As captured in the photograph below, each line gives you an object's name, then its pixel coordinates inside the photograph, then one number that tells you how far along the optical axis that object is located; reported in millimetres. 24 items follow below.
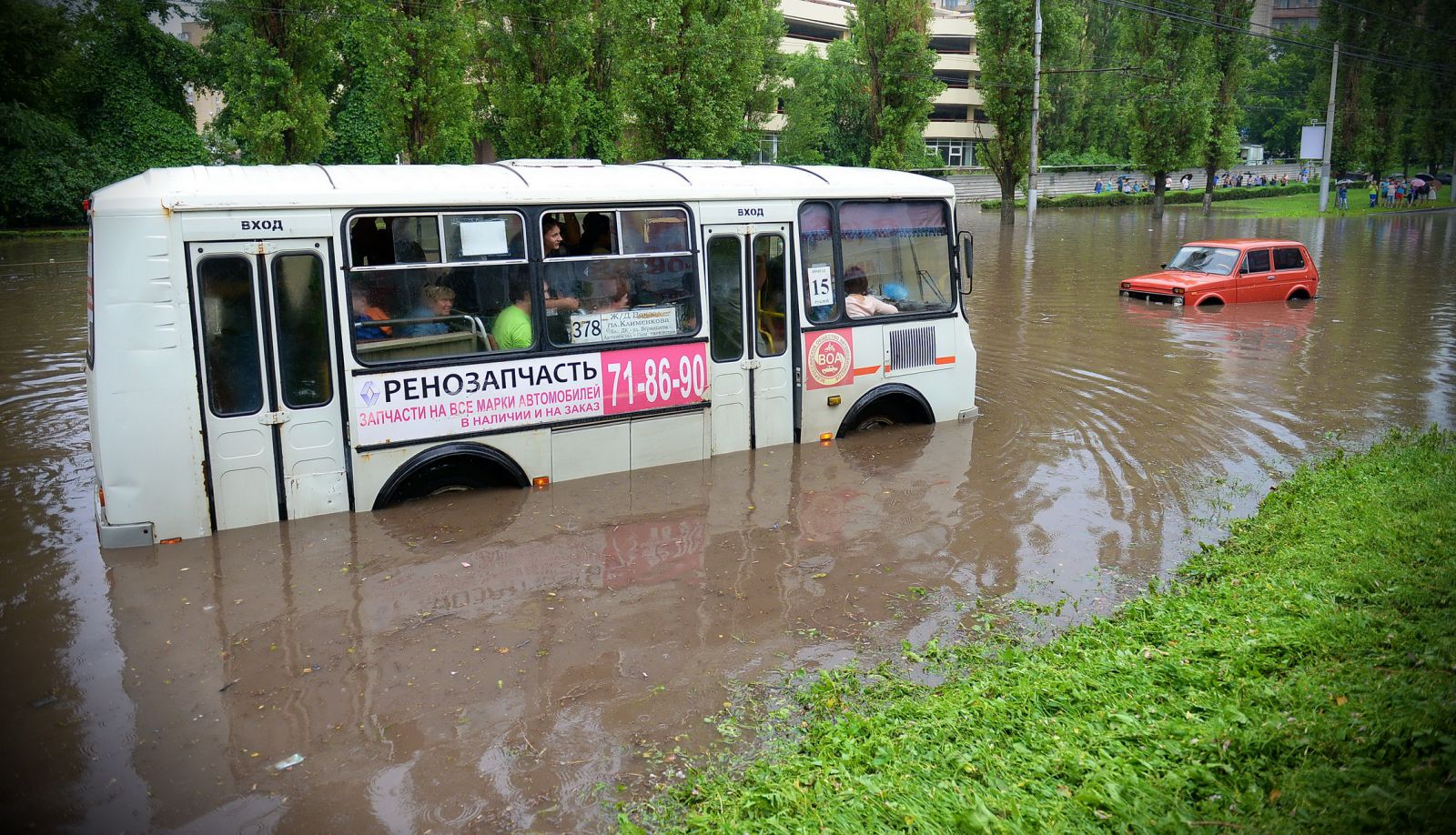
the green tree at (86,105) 41438
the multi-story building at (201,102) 67688
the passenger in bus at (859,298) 11055
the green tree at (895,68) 41000
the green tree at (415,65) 23281
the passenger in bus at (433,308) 8836
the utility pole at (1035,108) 42812
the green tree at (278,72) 25547
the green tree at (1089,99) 71562
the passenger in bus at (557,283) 9375
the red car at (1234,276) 21797
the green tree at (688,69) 23438
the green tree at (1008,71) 44594
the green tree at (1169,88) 49188
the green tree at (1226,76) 49812
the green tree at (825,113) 61188
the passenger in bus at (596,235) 9562
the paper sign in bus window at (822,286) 10805
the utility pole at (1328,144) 49062
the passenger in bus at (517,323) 9227
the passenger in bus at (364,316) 8586
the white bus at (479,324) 8008
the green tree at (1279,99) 82750
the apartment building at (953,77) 85375
